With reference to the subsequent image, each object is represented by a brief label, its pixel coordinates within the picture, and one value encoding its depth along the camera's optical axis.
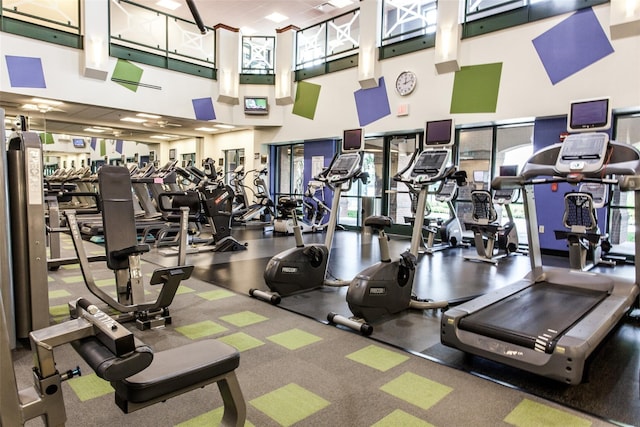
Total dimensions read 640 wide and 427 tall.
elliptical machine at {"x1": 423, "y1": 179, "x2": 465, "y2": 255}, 7.07
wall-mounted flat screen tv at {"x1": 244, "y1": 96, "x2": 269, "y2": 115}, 11.34
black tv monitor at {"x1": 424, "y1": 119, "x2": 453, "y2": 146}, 5.96
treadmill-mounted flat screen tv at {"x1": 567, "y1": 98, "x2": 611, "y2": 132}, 5.17
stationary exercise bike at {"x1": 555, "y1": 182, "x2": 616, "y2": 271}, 5.30
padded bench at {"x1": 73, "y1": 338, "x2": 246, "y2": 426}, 1.15
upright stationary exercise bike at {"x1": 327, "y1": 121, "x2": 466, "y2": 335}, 3.32
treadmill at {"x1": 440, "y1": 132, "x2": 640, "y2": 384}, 2.37
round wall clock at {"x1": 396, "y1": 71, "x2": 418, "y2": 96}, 8.49
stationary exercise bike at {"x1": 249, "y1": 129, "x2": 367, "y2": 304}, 4.11
